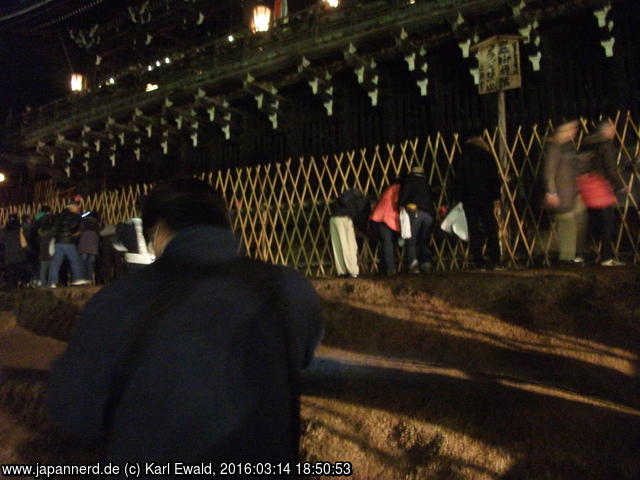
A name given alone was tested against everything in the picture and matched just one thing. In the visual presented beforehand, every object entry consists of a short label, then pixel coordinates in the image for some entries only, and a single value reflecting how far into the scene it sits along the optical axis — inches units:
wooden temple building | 268.4
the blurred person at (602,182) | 187.6
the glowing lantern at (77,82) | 520.7
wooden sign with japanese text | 251.1
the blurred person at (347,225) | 255.0
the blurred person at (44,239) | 321.1
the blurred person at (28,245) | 360.2
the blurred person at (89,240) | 317.7
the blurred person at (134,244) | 186.7
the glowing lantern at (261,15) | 386.3
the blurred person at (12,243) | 359.9
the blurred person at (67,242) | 308.7
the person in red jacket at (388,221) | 241.8
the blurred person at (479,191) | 219.5
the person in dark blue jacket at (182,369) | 45.8
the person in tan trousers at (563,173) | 189.3
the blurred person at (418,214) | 233.8
